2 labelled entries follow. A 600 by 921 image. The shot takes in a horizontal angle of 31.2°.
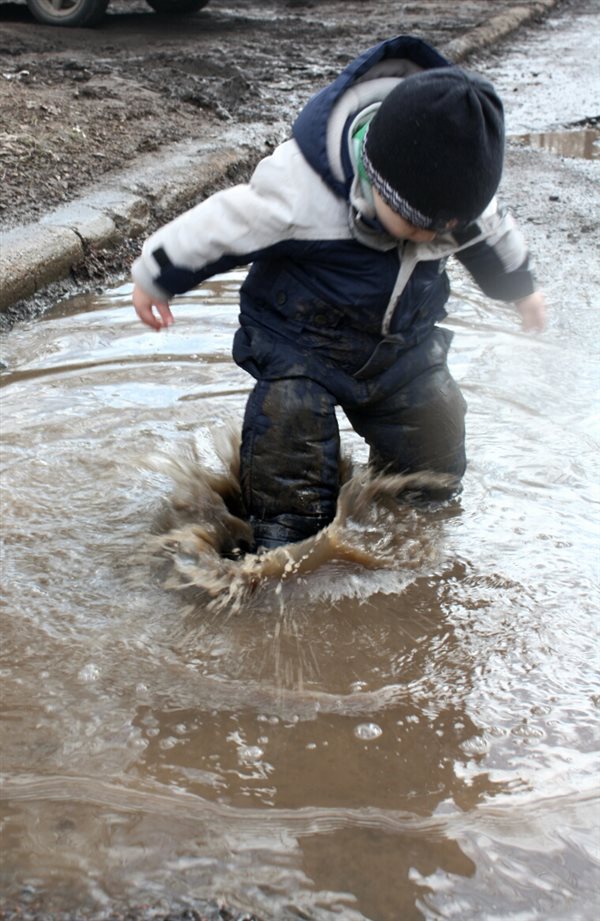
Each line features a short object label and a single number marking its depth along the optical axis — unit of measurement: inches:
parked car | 383.6
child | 82.7
